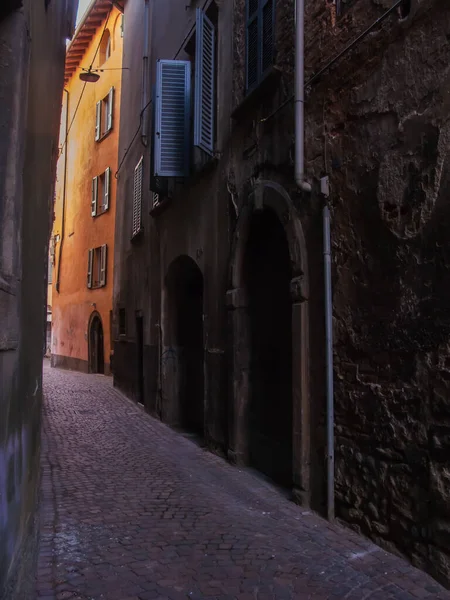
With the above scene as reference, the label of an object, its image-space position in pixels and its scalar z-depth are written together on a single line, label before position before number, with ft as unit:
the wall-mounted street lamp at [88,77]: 66.28
